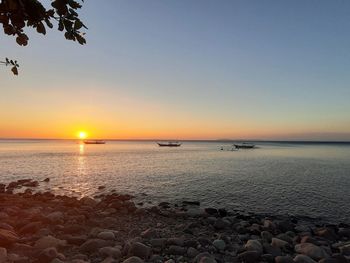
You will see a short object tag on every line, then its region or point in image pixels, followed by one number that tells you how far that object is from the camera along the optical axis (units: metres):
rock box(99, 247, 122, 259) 11.05
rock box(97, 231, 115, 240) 13.08
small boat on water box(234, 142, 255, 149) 148.62
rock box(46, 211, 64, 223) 15.79
